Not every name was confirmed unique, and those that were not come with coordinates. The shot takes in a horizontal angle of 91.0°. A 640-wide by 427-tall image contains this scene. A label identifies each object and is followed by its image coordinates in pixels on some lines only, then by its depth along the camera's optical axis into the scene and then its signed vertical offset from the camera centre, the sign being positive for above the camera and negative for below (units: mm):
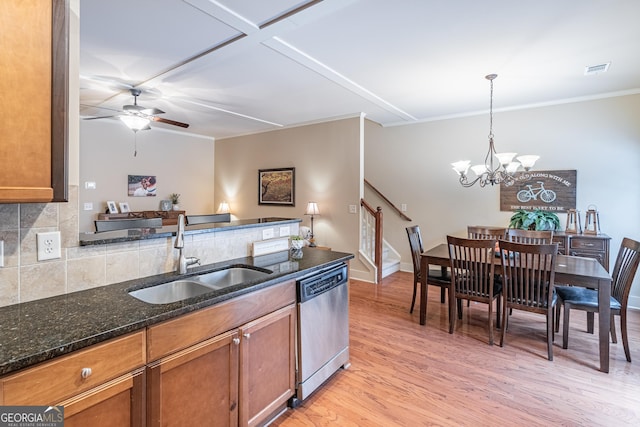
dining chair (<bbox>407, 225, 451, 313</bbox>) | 3409 -729
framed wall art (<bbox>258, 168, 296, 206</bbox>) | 5918 +428
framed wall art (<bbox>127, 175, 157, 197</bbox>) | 5875 +415
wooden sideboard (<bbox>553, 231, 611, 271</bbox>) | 3688 -414
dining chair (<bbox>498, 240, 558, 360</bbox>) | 2635 -616
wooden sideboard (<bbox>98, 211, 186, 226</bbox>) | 5438 -146
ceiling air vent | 3113 +1434
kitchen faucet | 1843 -220
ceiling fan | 3688 +1119
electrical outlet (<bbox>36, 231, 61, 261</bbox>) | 1387 -172
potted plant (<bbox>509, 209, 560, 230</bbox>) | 4082 -135
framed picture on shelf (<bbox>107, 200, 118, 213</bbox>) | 5543 -1
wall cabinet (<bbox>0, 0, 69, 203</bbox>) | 1081 +384
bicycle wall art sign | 4246 +263
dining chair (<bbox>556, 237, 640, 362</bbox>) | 2568 -762
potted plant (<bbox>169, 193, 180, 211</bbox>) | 6434 +133
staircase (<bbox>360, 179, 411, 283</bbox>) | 4883 -561
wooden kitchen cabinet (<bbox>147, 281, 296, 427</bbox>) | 1308 -752
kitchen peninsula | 1009 -559
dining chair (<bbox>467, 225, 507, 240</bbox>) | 3950 -295
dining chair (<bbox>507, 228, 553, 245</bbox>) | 3576 -300
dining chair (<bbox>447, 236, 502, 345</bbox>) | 2908 -656
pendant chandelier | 3166 +503
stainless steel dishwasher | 2021 -831
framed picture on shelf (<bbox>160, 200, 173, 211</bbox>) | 6270 +46
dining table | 2459 -569
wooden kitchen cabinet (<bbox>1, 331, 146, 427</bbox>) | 957 -593
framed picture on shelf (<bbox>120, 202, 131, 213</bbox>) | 5688 +0
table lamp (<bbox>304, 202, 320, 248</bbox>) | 5477 -27
